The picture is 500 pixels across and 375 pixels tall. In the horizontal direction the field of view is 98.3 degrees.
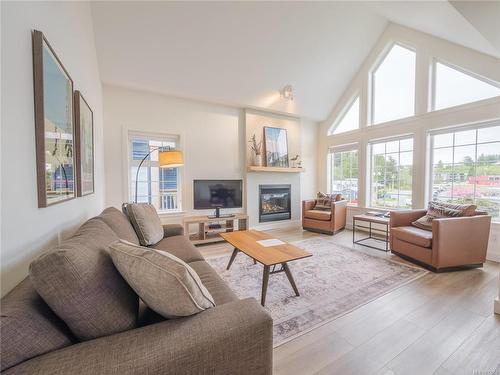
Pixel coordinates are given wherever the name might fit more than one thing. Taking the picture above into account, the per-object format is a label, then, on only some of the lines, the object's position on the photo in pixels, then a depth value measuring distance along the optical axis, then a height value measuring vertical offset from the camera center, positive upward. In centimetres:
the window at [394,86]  392 +181
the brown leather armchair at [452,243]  250 -76
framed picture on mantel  473 +75
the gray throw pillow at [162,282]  79 -38
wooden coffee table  187 -67
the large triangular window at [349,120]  488 +142
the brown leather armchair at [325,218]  419 -76
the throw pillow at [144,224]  208 -43
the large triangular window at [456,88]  307 +139
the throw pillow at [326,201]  453 -45
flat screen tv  391 -25
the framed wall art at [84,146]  166 +30
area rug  176 -109
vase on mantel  448 +40
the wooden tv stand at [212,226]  361 -86
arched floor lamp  311 +32
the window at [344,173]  491 +17
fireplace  478 -52
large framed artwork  102 +30
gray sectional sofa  60 -52
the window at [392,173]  398 +14
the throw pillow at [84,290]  68 -37
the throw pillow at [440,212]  270 -41
